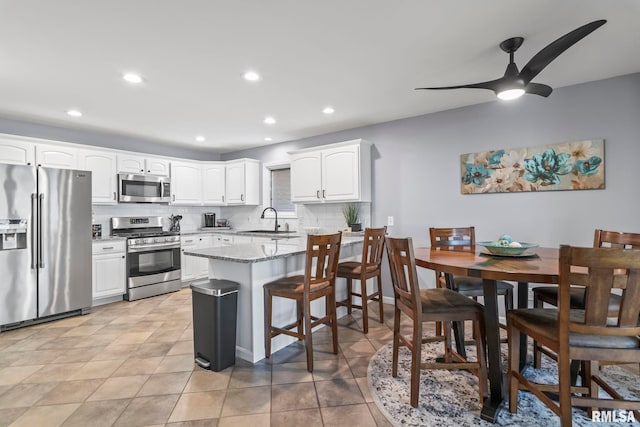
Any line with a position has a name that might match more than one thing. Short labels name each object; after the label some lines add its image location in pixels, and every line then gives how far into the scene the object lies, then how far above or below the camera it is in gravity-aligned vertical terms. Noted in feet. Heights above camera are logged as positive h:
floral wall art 9.89 +1.51
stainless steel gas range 14.49 -2.07
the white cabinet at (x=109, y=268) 13.51 -2.34
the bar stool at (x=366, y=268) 10.36 -1.89
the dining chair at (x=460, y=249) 8.11 -1.04
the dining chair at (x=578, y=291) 6.91 -1.86
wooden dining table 5.31 -1.06
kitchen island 8.26 -1.76
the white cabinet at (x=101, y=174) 14.25 +1.94
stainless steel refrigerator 10.80 -1.03
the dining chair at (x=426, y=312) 6.17 -1.98
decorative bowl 6.87 -0.82
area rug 5.95 -3.92
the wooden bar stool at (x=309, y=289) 7.72 -1.94
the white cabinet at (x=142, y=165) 15.40 +2.57
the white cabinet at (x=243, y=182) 18.30 +1.91
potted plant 14.38 -0.12
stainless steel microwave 15.30 +1.36
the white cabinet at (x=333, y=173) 13.76 +1.88
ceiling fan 5.77 +3.03
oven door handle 14.57 -1.56
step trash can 7.76 -2.75
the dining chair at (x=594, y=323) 4.40 -1.70
